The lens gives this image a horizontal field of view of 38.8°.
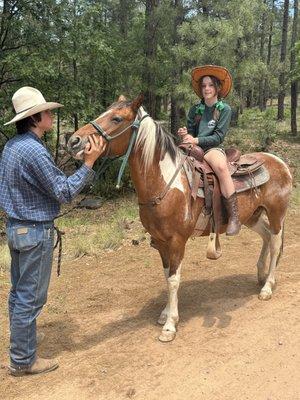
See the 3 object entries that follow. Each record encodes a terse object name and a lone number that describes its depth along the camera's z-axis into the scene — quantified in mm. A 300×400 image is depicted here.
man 3305
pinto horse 3791
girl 4441
